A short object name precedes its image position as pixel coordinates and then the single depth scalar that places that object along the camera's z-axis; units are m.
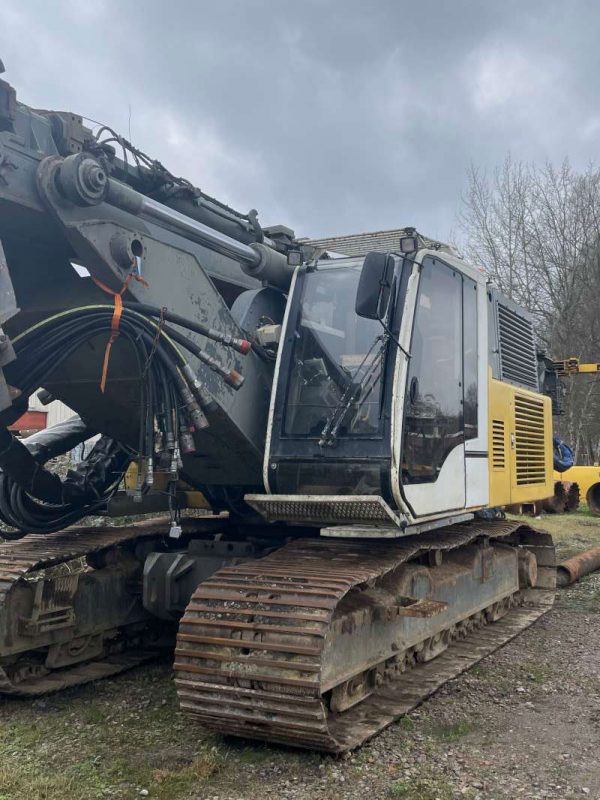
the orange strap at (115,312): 3.76
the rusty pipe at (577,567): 8.93
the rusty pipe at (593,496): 16.48
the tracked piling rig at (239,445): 3.81
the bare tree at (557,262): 30.36
